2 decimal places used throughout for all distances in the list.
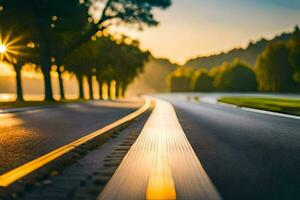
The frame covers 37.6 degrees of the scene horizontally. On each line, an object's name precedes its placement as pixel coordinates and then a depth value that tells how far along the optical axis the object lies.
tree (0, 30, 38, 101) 42.56
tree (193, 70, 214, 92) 168.01
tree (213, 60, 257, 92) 142.55
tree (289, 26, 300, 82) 90.81
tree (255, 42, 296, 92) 111.12
